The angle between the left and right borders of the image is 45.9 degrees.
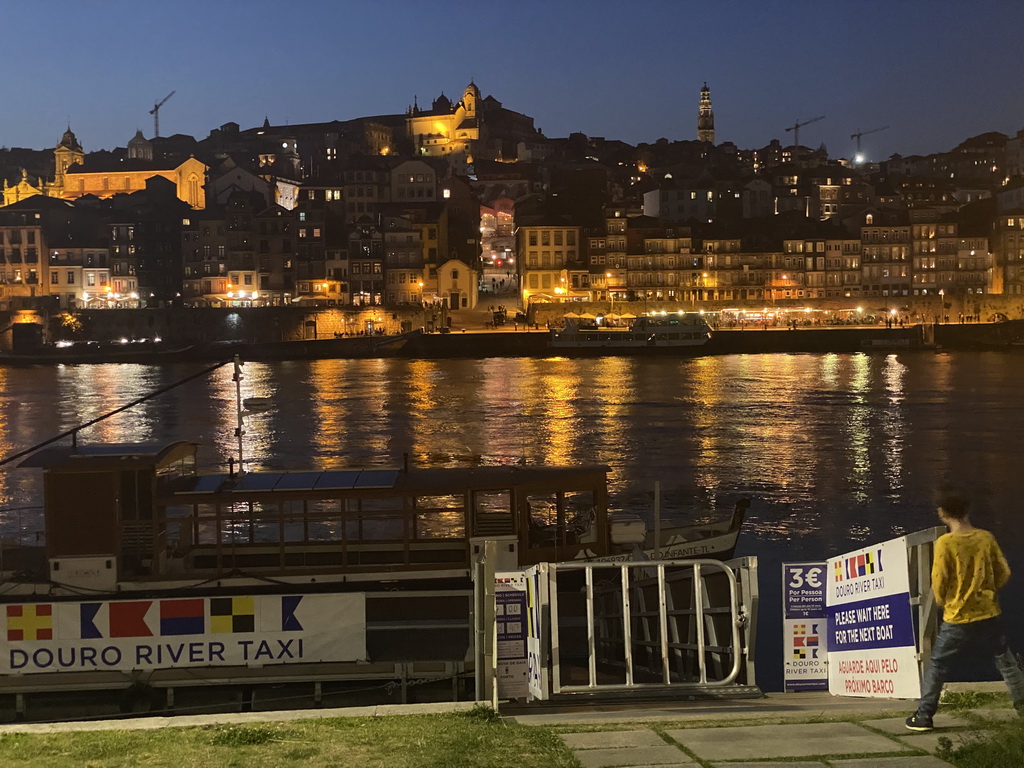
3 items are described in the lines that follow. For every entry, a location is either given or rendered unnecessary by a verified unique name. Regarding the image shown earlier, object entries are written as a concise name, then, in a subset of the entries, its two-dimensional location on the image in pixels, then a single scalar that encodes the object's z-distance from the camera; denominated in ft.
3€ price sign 30.89
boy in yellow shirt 22.35
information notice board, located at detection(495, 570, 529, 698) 28.58
